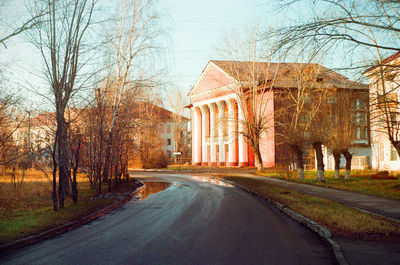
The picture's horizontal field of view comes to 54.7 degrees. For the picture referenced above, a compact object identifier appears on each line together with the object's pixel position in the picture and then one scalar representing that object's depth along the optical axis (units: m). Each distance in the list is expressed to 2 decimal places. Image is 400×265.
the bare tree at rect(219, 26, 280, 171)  38.18
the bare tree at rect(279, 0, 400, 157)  9.69
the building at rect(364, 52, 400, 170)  32.34
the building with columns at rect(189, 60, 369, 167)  50.09
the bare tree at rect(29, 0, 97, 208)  13.03
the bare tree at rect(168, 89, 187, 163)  85.00
